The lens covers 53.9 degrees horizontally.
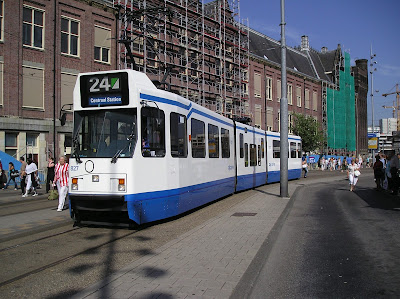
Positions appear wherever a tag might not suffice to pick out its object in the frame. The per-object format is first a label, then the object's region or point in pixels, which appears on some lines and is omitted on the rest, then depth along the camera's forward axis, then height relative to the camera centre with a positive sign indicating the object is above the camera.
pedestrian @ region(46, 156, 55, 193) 15.74 -0.50
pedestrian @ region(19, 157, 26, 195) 17.04 -0.82
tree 46.41 +2.86
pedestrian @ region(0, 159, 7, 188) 20.36 -1.08
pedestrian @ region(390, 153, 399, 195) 16.09 -0.68
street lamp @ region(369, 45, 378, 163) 47.22 +10.06
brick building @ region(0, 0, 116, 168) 22.61 +5.82
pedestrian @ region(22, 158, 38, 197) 16.27 -0.74
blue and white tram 7.97 +0.16
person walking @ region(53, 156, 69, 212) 11.52 -0.66
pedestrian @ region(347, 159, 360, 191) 18.76 -0.79
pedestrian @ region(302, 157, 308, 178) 31.09 -0.86
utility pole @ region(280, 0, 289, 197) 14.59 +1.25
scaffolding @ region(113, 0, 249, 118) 29.72 +9.38
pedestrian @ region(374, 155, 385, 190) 18.50 -0.78
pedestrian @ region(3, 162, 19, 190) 19.94 -0.77
